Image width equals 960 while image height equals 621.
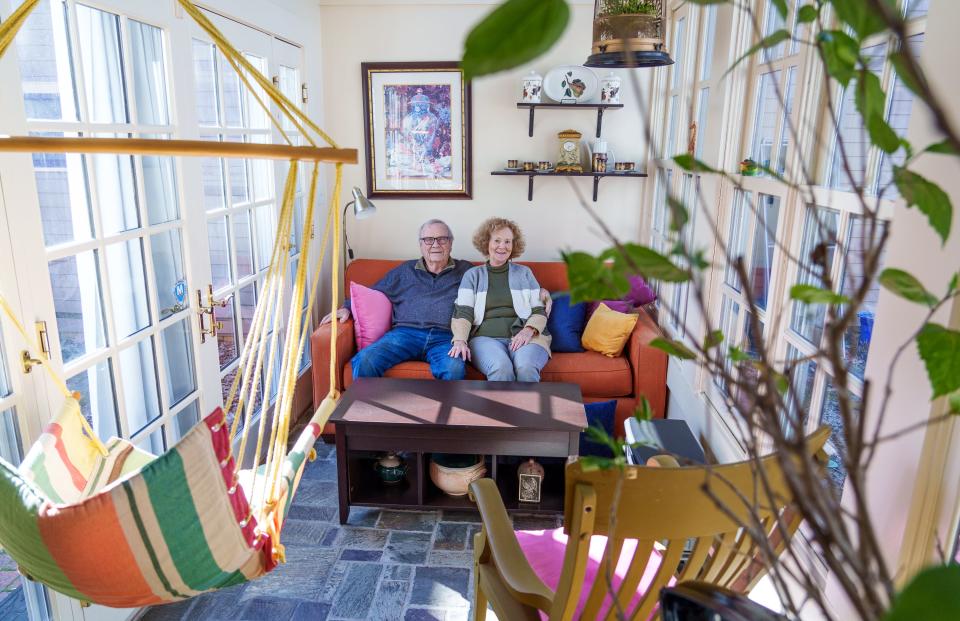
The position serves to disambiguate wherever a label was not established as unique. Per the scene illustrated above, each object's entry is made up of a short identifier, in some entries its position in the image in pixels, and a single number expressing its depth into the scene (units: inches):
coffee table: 98.6
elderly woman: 131.3
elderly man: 130.1
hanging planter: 92.0
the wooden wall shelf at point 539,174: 147.2
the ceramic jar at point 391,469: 108.5
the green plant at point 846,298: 12.2
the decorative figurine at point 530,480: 103.8
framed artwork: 154.9
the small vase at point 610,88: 148.5
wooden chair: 42.3
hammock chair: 44.5
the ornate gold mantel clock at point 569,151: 151.7
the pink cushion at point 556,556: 62.0
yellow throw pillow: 132.4
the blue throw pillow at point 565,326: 138.1
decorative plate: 147.7
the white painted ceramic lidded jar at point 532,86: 148.9
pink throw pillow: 138.6
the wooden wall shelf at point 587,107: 148.5
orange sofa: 126.8
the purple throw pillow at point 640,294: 142.2
